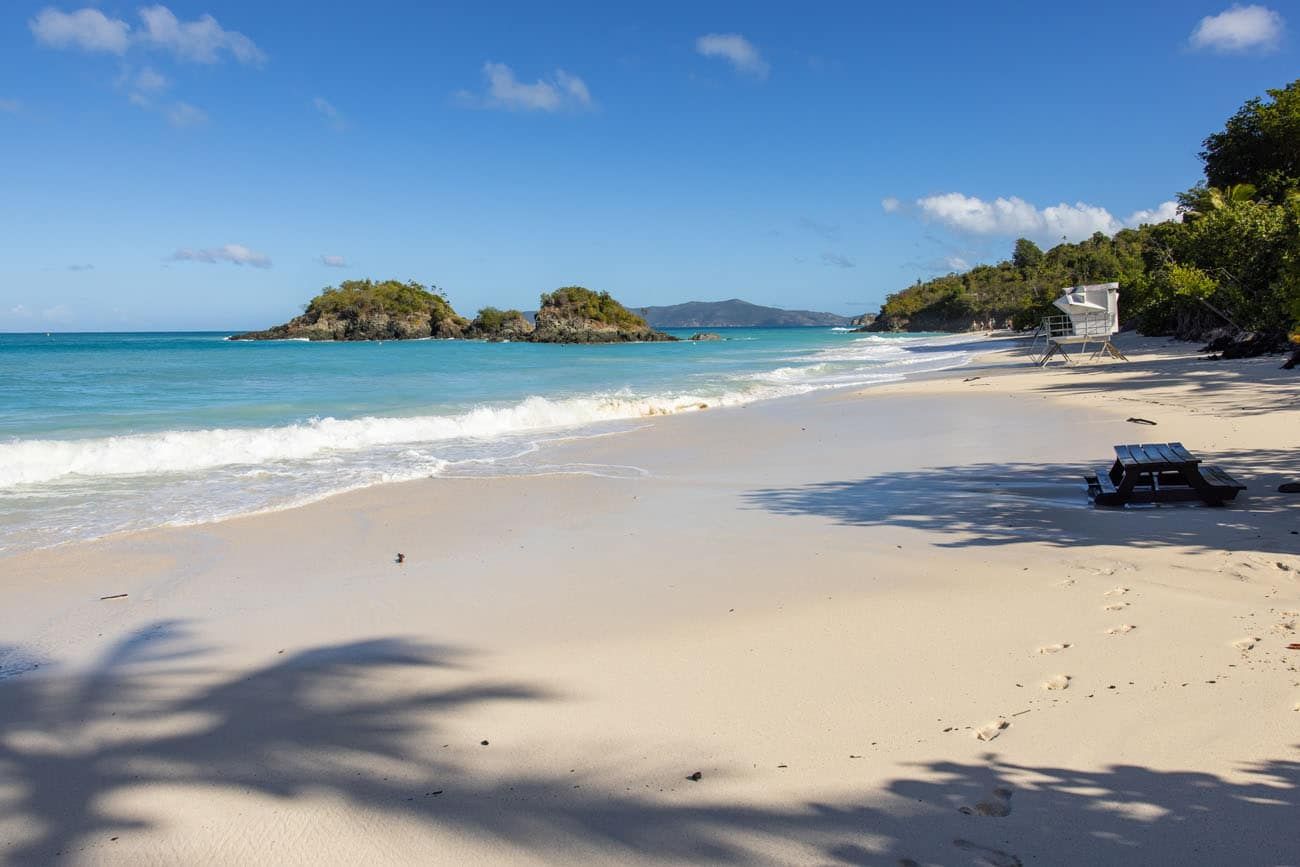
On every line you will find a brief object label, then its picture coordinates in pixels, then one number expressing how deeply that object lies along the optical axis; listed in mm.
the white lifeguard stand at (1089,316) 26969
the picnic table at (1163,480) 6574
